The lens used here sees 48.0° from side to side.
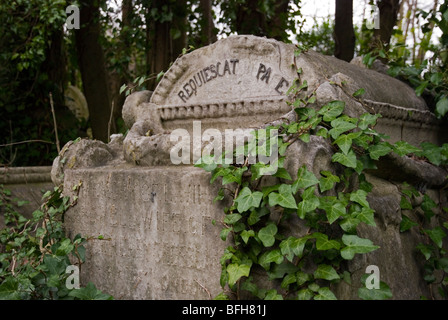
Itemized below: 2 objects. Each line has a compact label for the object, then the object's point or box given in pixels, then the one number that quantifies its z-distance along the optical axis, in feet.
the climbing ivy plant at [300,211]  7.92
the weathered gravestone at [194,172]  9.38
